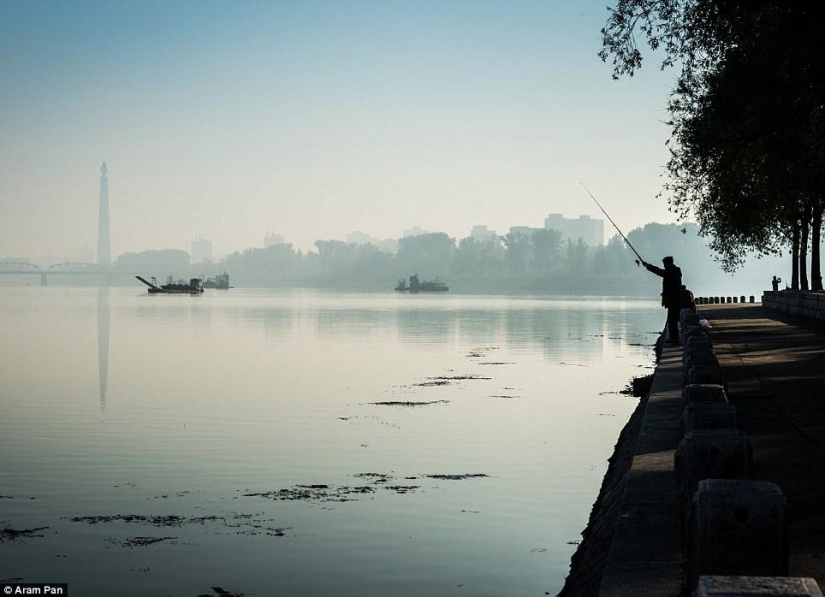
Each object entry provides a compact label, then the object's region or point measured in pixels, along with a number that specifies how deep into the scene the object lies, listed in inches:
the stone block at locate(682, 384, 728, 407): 488.4
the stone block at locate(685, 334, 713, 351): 819.4
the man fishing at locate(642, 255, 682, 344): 1296.8
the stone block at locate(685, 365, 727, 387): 574.6
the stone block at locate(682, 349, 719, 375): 695.7
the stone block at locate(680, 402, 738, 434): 428.1
